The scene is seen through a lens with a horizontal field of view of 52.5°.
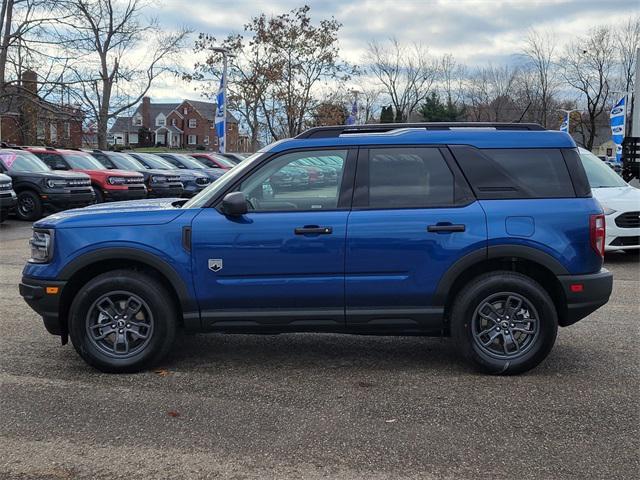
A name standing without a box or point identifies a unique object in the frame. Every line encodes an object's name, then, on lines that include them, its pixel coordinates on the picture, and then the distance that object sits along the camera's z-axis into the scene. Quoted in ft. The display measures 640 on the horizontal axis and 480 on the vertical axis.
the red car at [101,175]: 59.21
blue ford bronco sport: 15.71
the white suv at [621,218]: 33.50
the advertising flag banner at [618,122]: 72.71
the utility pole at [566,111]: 171.53
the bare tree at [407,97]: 187.62
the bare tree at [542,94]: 179.52
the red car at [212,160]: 82.48
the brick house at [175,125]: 319.88
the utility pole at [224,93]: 89.28
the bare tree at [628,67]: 171.54
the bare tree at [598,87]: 173.58
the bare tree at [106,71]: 110.93
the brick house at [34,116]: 102.42
